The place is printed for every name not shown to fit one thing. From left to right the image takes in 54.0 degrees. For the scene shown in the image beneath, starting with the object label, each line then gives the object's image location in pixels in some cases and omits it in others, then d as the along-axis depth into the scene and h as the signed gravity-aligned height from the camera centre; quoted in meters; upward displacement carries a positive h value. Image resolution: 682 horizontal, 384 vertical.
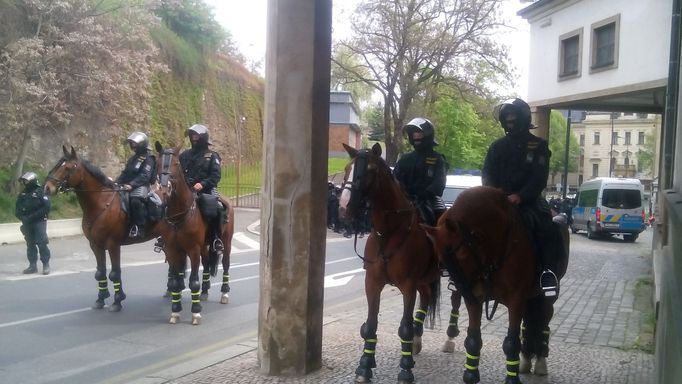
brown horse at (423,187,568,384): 5.71 -0.92
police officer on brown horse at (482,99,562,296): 6.18 -0.19
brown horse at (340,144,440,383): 6.30 -1.01
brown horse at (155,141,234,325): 9.09 -1.23
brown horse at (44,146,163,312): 9.93 -1.01
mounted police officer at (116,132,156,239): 10.31 -0.51
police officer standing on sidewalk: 13.78 -1.55
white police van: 33.72 -2.69
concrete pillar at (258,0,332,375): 6.46 -0.29
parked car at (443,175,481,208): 20.49 -0.99
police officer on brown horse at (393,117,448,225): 7.34 -0.21
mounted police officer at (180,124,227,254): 9.77 -0.33
